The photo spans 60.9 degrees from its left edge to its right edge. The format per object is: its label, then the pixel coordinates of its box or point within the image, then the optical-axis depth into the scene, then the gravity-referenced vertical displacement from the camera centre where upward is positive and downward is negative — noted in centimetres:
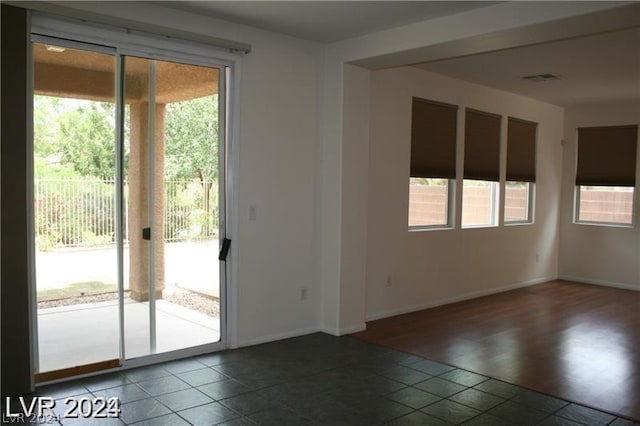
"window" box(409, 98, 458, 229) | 580 +32
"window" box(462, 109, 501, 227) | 642 +30
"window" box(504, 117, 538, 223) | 714 +30
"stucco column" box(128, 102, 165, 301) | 391 -10
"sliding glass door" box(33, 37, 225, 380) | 358 -13
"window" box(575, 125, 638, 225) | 751 +29
